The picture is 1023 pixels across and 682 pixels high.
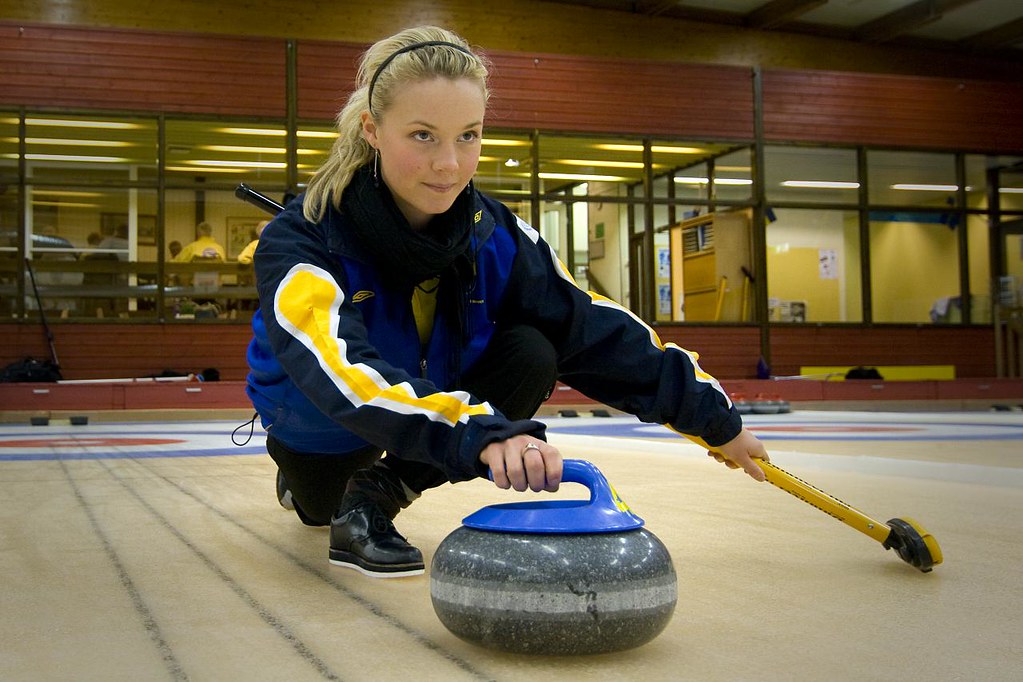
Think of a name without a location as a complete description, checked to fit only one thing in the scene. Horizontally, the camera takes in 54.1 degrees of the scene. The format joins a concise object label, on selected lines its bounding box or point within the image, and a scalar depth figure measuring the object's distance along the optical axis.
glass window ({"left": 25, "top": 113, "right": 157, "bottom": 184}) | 10.27
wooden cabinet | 12.24
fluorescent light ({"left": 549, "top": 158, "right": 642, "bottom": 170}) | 11.97
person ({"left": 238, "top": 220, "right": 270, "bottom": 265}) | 10.39
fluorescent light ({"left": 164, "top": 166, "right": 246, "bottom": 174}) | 10.55
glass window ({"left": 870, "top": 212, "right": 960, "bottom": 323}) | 13.10
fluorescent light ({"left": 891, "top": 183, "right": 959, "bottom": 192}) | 13.41
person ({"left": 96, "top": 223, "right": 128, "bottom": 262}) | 10.36
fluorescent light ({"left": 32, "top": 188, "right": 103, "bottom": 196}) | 10.26
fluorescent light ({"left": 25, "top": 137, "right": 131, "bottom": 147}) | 10.26
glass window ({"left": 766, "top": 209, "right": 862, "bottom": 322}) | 12.75
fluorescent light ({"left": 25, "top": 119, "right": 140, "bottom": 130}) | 10.25
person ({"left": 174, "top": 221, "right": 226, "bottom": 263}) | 10.47
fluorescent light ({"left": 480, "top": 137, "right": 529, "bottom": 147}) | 11.63
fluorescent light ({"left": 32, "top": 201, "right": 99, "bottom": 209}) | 10.31
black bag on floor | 9.09
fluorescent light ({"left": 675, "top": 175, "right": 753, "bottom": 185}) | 12.46
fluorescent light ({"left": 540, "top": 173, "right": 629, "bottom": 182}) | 11.77
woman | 1.18
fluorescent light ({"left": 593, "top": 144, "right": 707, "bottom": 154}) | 12.02
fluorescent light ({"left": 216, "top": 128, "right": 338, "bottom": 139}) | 10.78
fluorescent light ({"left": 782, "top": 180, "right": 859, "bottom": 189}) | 12.92
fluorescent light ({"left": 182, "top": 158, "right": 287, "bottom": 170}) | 10.64
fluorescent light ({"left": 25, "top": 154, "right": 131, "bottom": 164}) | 10.26
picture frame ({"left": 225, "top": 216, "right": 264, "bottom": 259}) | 10.59
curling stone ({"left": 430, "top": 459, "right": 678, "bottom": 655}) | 0.96
